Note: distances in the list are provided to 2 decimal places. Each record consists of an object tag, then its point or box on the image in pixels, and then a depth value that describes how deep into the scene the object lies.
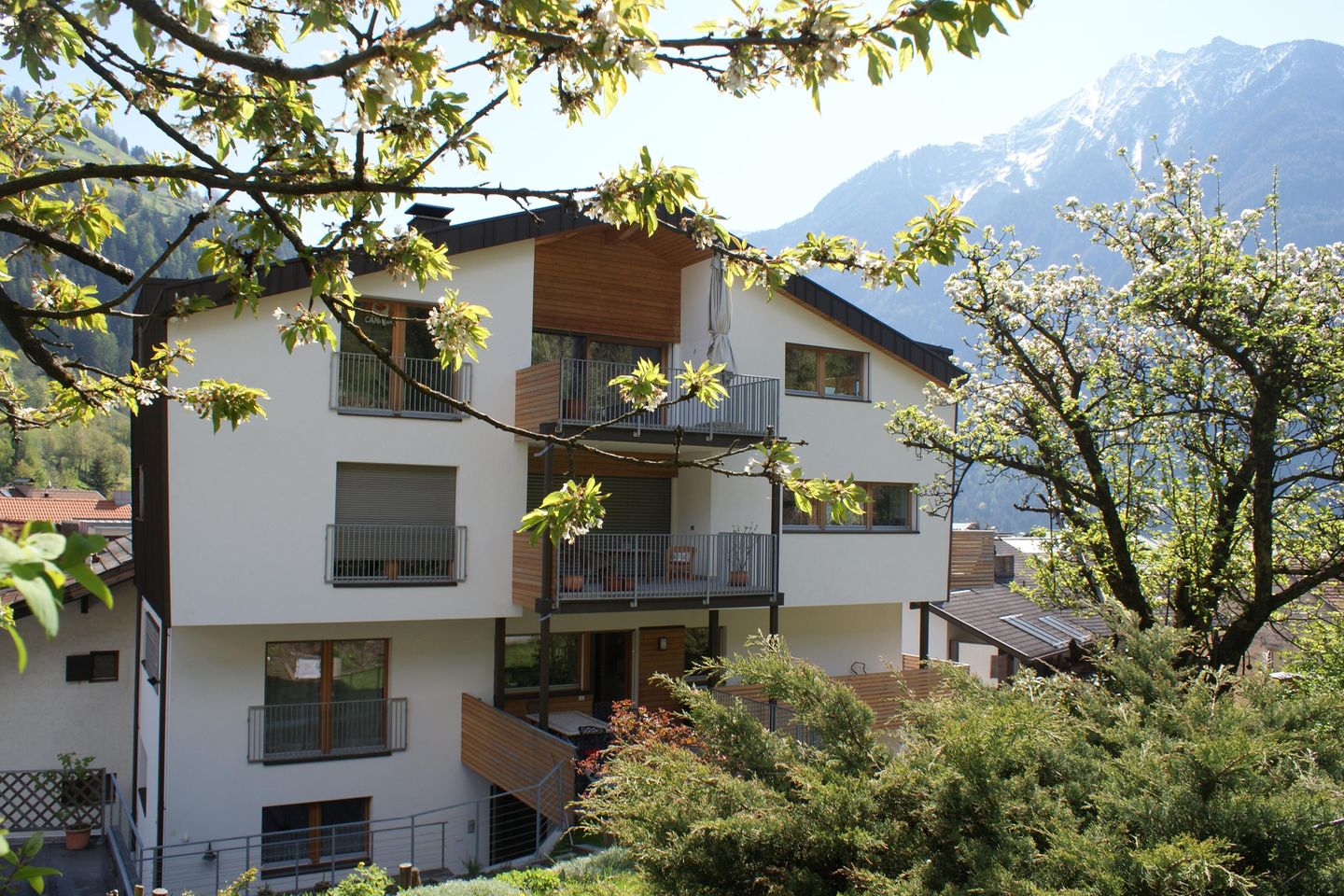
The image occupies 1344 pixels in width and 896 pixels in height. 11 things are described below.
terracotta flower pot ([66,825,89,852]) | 17.72
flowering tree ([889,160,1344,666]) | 11.06
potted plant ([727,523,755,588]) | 18.12
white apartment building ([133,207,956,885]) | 15.36
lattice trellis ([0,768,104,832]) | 17.91
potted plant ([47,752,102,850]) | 18.22
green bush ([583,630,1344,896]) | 4.23
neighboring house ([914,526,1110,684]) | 29.30
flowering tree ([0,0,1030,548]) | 3.49
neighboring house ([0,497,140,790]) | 18.38
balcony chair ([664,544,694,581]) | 18.11
